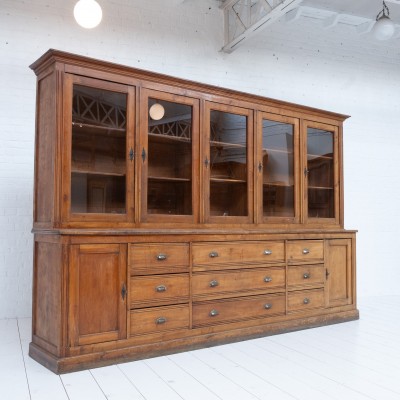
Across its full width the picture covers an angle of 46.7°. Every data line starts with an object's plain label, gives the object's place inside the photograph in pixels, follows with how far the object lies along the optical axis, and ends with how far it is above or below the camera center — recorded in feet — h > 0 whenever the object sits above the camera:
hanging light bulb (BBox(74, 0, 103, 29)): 12.70 +5.66
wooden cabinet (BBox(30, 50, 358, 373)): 9.65 -0.04
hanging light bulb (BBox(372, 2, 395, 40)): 14.98 +6.19
